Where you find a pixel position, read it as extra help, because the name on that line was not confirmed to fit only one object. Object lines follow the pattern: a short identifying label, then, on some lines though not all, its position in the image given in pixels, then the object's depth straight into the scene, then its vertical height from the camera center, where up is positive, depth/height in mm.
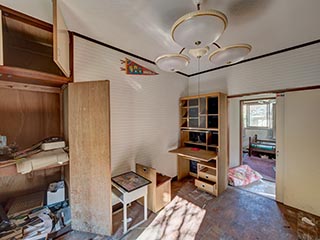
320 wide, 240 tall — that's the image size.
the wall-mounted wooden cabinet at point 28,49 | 1560 +904
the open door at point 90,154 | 1854 -435
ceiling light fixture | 1112 +711
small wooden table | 1958 -935
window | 6559 +151
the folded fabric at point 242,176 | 3357 -1389
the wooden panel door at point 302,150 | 2289 -532
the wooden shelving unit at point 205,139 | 2963 -490
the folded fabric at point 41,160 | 1454 -431
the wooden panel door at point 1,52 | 1295 +581
